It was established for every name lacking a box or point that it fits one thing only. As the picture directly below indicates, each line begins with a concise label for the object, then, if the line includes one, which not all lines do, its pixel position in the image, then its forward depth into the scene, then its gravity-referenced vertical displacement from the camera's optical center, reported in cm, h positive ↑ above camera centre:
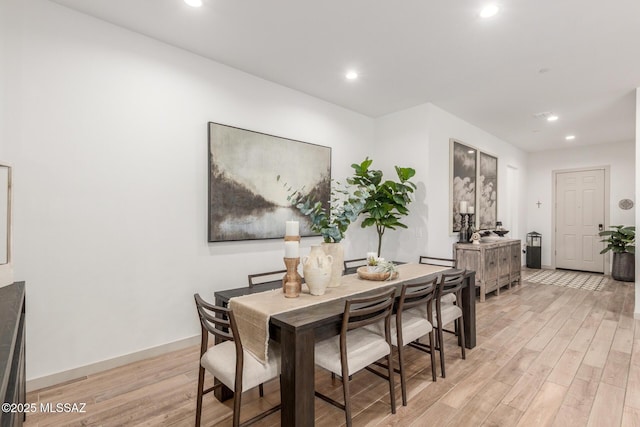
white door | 698 -16
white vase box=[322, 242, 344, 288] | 243 -36
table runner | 183 -58
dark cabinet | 103 -48
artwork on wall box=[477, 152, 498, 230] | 587 +38
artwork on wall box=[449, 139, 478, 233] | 502 +55
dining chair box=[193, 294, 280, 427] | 168 -85
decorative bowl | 271 -53
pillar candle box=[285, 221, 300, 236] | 217 -12
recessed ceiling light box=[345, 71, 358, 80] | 362 +152
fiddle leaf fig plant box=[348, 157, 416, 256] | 437 +20
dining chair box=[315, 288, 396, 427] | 188 -85
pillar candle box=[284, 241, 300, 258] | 212 -25
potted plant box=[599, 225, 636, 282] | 602 -71
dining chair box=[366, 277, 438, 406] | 224 -85
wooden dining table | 168 -74
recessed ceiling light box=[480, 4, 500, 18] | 245 +153
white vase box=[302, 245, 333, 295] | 220 -40
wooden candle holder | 216 -47
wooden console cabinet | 479 -77
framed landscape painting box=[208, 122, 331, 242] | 330 +34
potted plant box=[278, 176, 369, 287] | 240 -10
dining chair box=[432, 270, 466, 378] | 260 -85
